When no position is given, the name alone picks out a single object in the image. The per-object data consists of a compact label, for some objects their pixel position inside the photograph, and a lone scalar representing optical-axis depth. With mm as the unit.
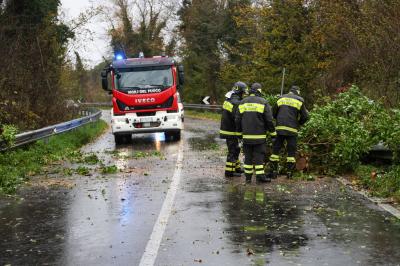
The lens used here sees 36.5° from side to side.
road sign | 44344
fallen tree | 12008
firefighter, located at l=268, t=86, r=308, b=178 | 12016
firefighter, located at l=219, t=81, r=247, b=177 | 12680
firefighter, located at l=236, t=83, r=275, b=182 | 11516
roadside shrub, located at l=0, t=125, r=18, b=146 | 13555
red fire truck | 20875
